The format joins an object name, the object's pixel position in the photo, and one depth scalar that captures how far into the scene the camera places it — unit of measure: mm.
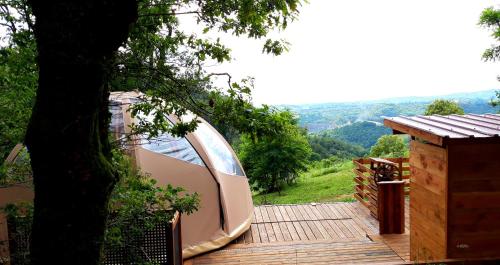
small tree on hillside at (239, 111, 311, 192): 13195
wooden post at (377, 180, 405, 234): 6070
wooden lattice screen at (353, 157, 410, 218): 7321
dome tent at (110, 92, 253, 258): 5512
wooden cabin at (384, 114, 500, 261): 3686
